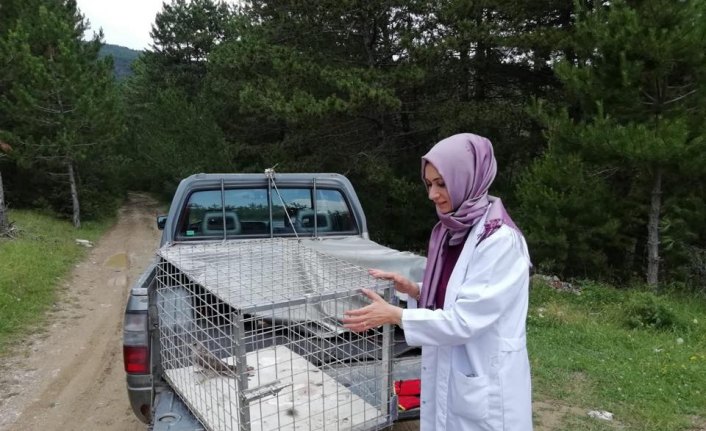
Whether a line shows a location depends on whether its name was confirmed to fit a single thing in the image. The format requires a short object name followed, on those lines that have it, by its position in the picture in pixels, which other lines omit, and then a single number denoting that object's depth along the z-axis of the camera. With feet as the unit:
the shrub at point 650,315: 20.88
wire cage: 7.66
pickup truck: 13.83
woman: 5.83
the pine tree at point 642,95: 24.99
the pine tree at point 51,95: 49.19
